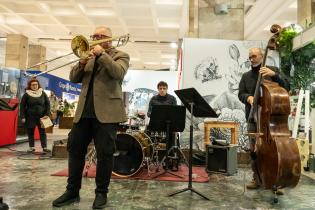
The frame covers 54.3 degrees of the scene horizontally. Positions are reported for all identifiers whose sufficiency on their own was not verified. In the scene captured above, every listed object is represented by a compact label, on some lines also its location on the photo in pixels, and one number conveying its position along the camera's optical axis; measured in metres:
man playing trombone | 2.81
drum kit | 4.28
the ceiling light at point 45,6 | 9.74
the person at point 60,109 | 13.70
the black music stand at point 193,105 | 3.36
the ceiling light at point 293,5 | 8.74
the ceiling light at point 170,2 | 9.16
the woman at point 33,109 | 6.25
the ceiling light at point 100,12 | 10.02
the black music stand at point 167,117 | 4.27
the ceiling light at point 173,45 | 13.98
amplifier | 4.51
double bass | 2.79
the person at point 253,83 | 3.30
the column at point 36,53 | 15.51
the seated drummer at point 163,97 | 5.75
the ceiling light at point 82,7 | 9.67
